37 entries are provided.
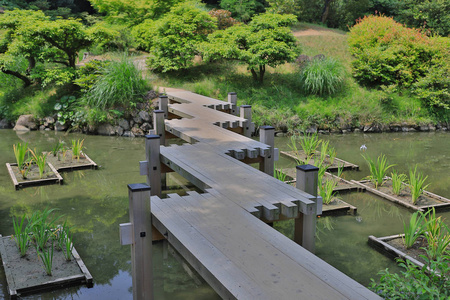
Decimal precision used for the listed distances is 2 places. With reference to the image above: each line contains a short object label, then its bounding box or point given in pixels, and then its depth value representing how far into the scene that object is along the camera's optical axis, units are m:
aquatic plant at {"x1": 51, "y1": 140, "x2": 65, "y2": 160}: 9.19
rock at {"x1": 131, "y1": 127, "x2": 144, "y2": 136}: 11.80
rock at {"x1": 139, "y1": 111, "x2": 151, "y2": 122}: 11.86
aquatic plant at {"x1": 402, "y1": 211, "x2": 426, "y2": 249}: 5.17
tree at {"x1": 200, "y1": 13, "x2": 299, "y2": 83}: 12.75
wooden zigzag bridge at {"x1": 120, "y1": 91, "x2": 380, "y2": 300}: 3.09
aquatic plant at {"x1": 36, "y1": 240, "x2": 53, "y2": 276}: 4.70
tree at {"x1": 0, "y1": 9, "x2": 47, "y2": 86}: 12.00
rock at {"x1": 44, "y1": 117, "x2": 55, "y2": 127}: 12.37
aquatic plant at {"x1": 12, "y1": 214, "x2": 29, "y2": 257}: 5.00
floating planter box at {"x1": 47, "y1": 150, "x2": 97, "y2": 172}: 8.73
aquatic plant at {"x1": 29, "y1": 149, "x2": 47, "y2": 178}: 7.87
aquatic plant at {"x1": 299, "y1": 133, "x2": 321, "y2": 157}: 8.99
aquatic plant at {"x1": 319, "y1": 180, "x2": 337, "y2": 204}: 6.81
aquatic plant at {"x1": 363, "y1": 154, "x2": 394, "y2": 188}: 7.55
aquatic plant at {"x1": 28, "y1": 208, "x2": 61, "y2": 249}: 5.00
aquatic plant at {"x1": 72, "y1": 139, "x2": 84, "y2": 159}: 8.98
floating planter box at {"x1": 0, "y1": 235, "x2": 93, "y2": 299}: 4.64
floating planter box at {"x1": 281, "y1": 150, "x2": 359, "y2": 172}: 8.83
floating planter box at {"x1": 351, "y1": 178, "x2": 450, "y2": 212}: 6.83
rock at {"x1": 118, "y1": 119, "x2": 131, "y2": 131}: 11.86
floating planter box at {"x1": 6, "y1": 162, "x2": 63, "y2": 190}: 7.74
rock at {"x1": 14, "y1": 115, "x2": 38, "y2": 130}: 12.32
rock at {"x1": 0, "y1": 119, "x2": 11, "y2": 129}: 12.57
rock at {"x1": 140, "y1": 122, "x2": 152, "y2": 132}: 11.84
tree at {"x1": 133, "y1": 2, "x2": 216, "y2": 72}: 13.32
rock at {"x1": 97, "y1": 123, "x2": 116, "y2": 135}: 11.81
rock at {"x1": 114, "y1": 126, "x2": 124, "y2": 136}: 11.81
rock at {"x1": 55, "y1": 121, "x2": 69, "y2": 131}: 12.22
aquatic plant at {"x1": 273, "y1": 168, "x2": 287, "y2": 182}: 6.82
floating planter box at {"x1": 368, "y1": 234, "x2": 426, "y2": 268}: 5.14
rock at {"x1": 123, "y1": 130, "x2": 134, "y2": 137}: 11.79
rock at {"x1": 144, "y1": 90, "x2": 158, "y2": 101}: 12.16
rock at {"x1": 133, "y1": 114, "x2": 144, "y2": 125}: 11.89
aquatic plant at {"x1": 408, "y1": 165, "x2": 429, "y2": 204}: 6.80
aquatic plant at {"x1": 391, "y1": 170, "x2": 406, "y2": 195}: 7.19
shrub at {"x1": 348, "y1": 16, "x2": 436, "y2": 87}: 13.67
